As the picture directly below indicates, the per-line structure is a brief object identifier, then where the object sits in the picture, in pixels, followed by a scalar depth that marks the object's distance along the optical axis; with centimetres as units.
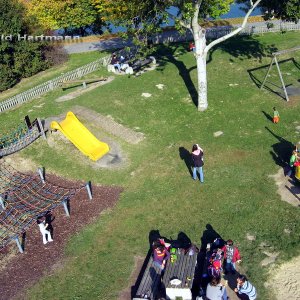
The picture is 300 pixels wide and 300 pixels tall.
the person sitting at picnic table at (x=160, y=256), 1238
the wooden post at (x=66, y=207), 1521
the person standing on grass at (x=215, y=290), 1081
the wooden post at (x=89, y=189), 1593
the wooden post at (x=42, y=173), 1721
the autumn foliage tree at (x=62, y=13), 3238
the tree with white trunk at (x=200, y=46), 1870
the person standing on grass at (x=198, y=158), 1571
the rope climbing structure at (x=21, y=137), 1907
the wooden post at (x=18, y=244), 1379
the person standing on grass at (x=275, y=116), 1897
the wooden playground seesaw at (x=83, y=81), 2411
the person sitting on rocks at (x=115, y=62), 2542
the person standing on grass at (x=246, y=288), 1116
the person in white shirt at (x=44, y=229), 1411
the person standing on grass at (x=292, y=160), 1554
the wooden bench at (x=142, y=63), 2552
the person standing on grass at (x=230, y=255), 1227
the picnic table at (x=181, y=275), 1148
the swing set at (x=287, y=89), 2076
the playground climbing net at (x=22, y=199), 1515
